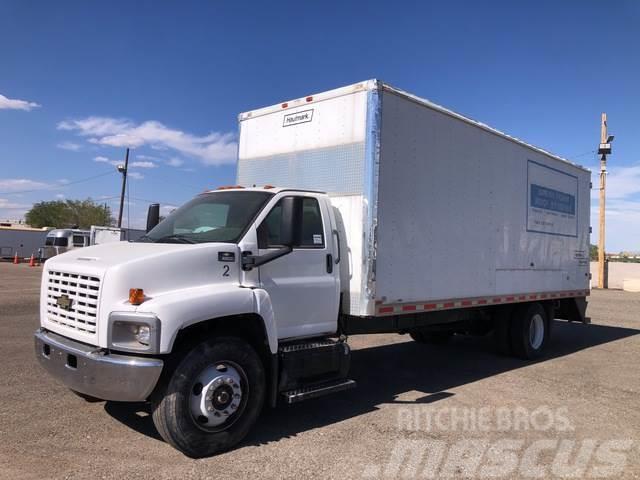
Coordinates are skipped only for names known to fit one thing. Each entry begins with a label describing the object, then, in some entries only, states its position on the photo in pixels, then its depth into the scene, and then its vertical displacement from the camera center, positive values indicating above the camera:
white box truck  4.38 -0.08
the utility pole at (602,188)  29.02 +4.72
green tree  68.00 +4.36
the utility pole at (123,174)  43.42 +6.18
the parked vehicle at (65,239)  33.16 +0.50
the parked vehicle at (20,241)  41.59 +0.29
